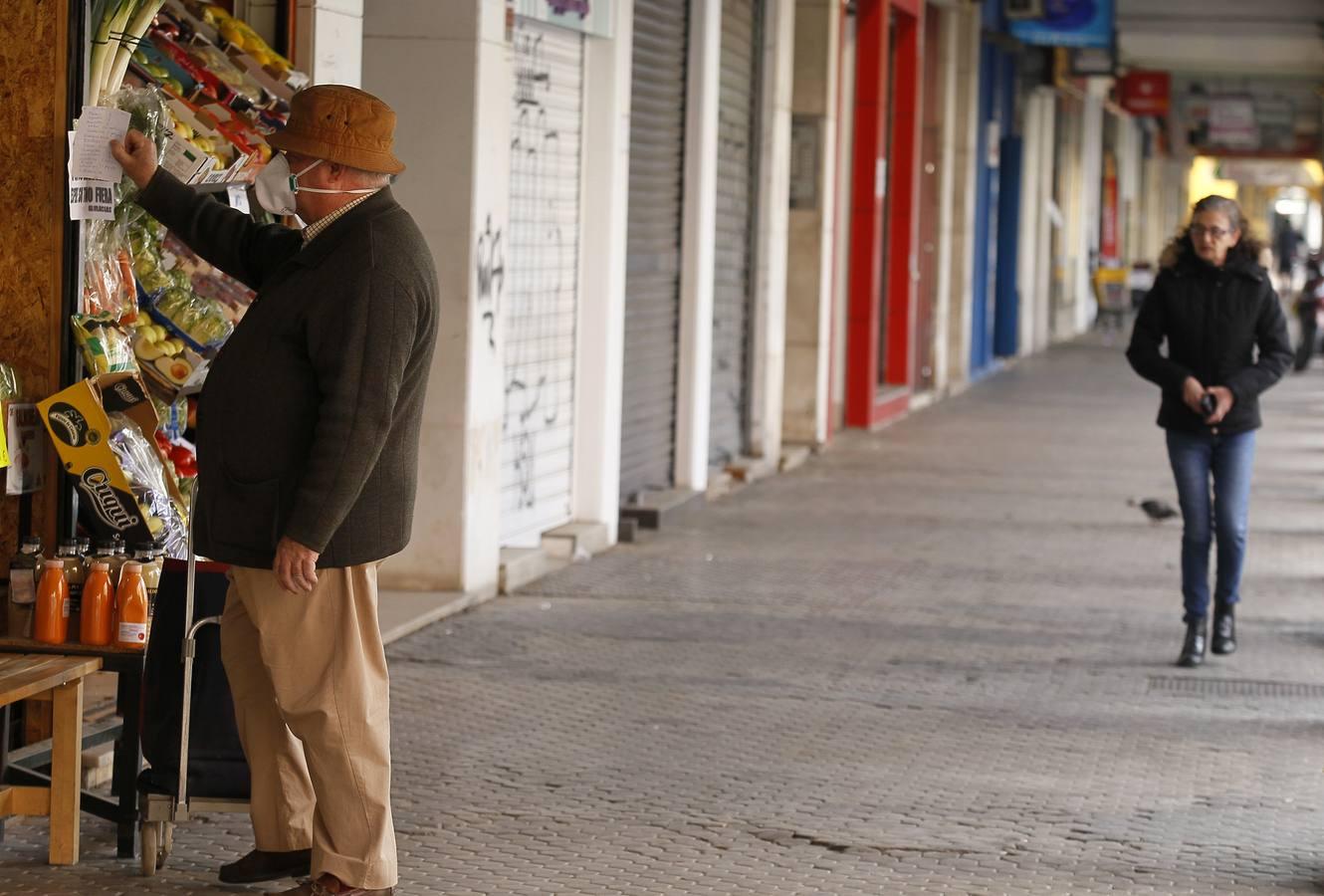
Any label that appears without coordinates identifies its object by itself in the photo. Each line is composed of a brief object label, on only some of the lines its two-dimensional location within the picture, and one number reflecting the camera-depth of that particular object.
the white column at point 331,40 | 13.53
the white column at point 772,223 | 26.36
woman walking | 14.90
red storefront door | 31.89
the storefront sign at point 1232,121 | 95.89
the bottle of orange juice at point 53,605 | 9.78
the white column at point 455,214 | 15.91
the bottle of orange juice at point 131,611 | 9.72
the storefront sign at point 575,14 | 18.04
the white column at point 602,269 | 19.70
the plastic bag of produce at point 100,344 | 10.52
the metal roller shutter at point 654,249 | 21.98
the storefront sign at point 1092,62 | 49.86
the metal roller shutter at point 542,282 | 18.57
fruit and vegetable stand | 10.30
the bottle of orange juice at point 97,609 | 9.79
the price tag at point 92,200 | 10.17
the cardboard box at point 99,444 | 10.32
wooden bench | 9.57
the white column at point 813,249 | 28.60
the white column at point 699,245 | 23.07
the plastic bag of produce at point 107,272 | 10.67
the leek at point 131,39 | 10.76
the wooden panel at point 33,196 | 10.37
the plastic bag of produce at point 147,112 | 10.37
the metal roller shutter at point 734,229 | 25.28
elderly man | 8.28
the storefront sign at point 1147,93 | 73.38
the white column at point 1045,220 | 54.28
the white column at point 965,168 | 41.29
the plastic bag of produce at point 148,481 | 10.47
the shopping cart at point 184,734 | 9.34
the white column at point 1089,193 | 66.34
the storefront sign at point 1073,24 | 44.23
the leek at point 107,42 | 10.62
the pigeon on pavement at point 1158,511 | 22.57
